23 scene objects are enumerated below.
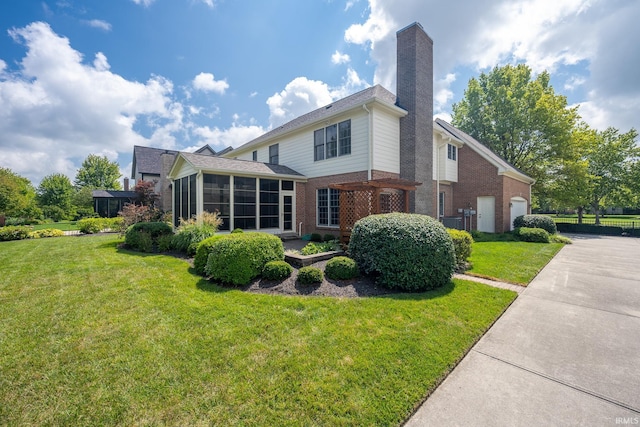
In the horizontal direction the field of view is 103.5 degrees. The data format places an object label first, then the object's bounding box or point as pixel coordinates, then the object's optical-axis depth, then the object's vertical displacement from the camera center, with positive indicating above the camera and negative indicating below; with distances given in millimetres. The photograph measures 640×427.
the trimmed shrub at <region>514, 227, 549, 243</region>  12484 -1267
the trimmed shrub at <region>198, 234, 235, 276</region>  6434 -1147
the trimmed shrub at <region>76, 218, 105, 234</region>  16406 -928
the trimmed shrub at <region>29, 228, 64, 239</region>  14062 -1224
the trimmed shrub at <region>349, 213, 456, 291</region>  5254 -933
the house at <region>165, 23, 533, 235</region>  10273 +1933
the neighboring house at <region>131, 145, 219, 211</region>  26177 +5328
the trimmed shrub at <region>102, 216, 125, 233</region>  18052 -879
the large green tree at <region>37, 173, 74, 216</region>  30203 +2531
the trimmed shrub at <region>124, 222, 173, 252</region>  9469 -914
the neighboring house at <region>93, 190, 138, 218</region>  28000 +995
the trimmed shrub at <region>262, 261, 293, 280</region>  5715 -1365
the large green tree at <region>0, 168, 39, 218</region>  20578 +901
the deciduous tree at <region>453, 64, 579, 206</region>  17562 +6829
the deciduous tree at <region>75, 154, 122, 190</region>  43406 +6705
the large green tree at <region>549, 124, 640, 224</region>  17719 +2813
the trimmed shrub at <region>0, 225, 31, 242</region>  12758 -1073
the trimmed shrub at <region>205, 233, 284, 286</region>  5578 -1090
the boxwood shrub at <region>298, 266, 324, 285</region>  5504 -1429
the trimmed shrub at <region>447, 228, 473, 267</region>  7277 -1036
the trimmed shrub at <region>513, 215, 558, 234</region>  14195 -758
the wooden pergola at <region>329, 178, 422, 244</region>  8266 +394
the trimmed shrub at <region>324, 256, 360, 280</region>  5785 -1361
